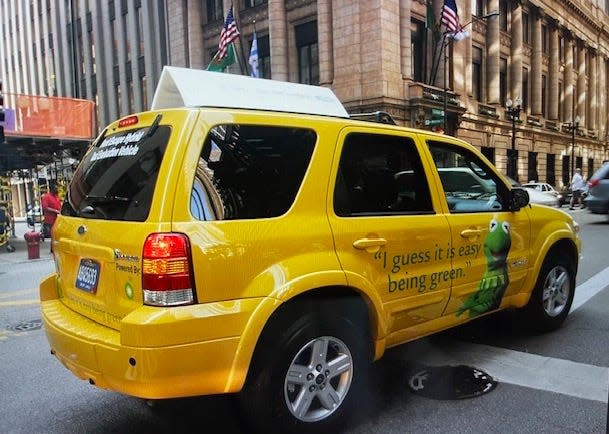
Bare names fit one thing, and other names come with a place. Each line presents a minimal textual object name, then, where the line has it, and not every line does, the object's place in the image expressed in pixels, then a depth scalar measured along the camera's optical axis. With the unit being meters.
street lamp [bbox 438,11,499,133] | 23.06
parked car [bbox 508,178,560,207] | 19.81
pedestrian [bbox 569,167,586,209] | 25.12
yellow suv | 2.59
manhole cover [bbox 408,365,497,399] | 3.71
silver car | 15.27
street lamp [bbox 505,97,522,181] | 31.30
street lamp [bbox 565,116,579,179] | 42.41
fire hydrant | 12.49
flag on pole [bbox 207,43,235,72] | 22.66
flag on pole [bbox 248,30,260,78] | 25.27
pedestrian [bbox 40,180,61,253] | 14.09
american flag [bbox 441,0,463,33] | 22.64
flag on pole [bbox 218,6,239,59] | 22.08
